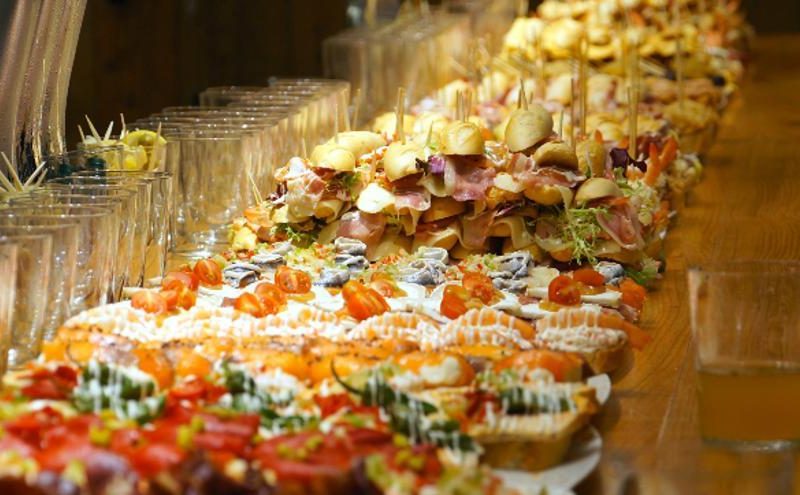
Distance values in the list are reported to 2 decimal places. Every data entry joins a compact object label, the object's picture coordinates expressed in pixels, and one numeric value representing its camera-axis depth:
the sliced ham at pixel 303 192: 3.67
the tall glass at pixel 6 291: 2.50
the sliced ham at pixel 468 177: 3.59
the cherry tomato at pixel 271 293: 3.08
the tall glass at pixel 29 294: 2.61
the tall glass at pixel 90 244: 2.84
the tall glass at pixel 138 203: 3.15
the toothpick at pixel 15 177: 3.12
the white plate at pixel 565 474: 2.25
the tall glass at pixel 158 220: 3.26
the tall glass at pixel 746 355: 2.42
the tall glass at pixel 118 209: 2.94
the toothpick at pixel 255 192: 3.84
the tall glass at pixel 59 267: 2.70
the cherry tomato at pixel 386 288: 3.21
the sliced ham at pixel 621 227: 3.57
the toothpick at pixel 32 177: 3.18
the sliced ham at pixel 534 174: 3.59
